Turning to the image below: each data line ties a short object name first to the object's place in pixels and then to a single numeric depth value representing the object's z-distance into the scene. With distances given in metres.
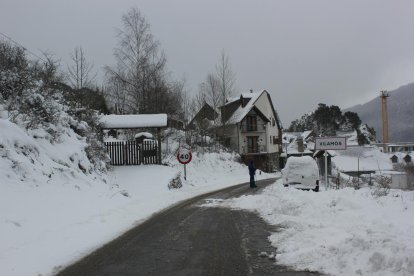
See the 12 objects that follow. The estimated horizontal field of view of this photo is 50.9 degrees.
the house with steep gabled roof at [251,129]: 65.25
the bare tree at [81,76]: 38.02
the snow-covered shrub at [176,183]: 23.65
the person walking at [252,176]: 26.86
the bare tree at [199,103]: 57.76
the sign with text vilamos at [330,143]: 17.39
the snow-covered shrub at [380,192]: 14.28
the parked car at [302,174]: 22.55
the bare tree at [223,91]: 59.88
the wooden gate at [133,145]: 26.83
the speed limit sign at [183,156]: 24.67
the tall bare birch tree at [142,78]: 42.44
